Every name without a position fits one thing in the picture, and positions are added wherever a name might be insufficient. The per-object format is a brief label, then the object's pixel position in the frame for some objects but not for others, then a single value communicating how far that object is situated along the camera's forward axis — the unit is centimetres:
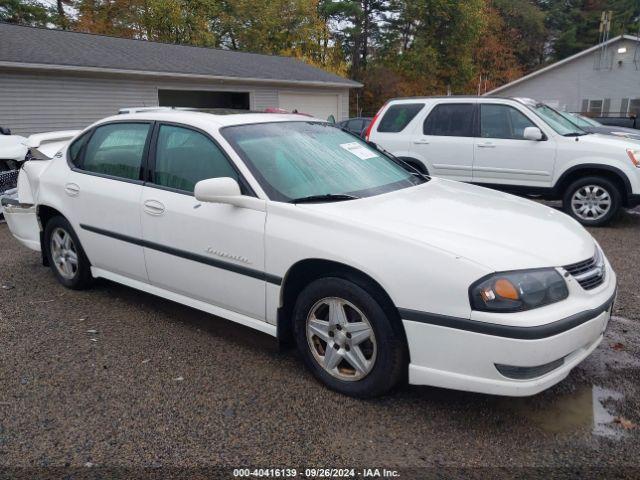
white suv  734
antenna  2947
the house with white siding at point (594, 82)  2934
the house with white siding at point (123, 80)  1388
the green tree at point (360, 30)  3843
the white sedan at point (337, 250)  265
